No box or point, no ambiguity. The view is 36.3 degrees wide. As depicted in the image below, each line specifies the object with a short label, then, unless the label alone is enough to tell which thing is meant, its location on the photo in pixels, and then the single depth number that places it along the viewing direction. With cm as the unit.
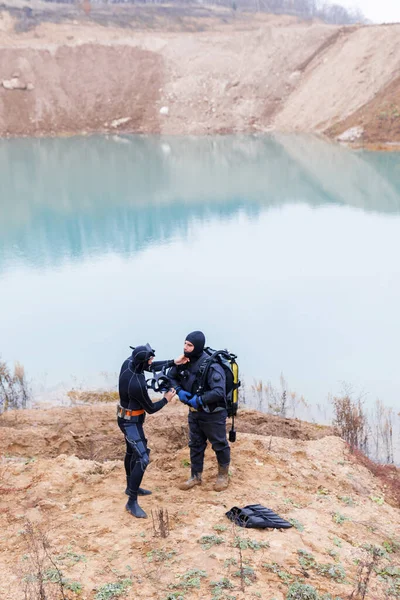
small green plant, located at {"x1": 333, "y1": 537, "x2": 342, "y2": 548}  546
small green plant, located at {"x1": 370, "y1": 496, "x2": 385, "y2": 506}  680
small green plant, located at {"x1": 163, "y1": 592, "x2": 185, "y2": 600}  450
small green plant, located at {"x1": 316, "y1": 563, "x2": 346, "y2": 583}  484
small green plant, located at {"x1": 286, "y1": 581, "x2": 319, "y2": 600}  450
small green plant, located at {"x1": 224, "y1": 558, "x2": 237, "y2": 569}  489
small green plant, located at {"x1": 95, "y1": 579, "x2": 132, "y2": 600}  455
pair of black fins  554
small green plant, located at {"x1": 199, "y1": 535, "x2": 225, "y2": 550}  522
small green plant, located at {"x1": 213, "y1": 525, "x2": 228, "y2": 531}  549
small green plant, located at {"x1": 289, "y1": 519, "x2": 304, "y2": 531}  564
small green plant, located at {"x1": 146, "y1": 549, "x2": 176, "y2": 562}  505
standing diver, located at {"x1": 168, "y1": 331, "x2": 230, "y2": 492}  605
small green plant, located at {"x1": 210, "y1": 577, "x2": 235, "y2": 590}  460
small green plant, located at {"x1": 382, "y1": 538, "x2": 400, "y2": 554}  557
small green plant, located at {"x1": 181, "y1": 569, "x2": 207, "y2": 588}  464
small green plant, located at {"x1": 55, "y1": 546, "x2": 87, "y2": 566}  502
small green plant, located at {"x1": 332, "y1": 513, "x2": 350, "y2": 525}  598
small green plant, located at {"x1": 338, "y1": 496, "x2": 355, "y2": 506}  654
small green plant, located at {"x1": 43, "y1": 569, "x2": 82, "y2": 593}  460
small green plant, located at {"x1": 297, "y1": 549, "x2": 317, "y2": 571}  497
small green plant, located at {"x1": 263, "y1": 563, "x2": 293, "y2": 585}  476
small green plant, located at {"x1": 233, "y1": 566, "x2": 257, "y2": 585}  467
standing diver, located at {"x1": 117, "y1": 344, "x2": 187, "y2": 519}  587
